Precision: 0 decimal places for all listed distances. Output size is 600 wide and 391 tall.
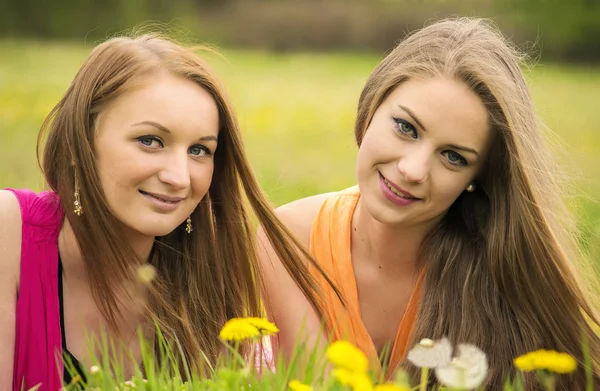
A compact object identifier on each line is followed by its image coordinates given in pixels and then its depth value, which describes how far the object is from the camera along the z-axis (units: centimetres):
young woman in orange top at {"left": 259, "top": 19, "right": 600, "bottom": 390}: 317
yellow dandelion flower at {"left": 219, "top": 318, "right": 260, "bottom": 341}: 286
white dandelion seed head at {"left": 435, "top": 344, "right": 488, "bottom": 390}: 280
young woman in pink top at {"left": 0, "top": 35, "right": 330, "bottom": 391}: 312
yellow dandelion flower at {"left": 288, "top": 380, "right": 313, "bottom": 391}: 281
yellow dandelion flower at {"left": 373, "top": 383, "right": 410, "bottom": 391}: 272
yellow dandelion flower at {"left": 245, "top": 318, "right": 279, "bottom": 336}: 288
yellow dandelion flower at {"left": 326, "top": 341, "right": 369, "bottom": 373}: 271
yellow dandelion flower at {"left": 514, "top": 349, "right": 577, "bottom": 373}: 285
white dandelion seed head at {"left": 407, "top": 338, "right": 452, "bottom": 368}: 285
